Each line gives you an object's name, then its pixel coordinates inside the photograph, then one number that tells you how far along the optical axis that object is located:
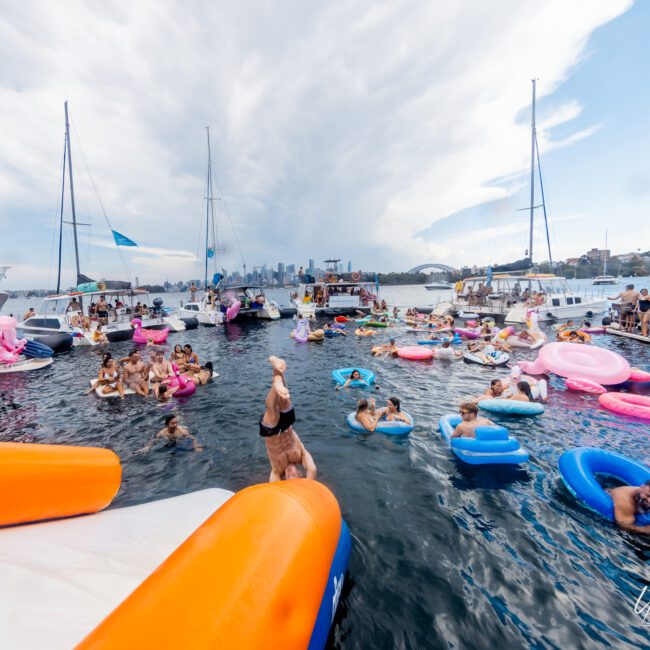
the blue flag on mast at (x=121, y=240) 22.33
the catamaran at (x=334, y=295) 32.31
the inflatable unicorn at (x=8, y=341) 14.32
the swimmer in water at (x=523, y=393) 8.77
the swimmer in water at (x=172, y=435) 7.36
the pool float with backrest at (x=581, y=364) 10.22
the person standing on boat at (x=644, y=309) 16.58
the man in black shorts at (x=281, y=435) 4.46
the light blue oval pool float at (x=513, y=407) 8.35
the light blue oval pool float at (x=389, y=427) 7.55
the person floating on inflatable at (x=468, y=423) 6.44
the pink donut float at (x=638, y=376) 10.31
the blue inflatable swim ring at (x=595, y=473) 4.83
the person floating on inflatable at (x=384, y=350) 15.72
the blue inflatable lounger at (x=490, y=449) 6.00
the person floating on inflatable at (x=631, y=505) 4.46
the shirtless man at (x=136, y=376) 10.73
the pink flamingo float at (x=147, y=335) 21.14
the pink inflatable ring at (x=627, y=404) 7.95
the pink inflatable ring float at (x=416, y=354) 14.74
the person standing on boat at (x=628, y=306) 18.17
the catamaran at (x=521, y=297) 26.11
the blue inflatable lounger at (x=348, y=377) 11.20
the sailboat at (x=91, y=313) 19.94
